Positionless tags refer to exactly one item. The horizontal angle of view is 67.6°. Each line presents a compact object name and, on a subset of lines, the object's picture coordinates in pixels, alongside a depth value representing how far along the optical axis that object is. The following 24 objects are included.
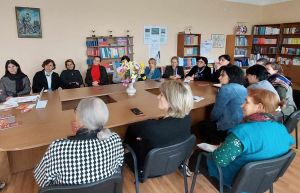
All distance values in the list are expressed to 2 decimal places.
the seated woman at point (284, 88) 3.05
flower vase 3.20
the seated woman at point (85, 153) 1.28
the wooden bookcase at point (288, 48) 7.13
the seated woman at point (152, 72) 4.98
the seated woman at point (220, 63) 4.29
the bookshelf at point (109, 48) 5.32
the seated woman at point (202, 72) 4.52
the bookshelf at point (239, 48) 7.46
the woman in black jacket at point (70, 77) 4.62
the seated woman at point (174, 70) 4.98
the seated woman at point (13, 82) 3.54
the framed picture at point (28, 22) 4.52
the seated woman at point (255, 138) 1.38
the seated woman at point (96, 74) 4.83
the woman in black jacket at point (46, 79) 4.15
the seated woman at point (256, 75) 2.99
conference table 1.78
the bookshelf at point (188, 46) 6.46
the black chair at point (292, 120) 2.56
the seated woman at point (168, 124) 1.72
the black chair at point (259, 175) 1.35
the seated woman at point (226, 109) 2.51
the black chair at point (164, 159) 1.63
